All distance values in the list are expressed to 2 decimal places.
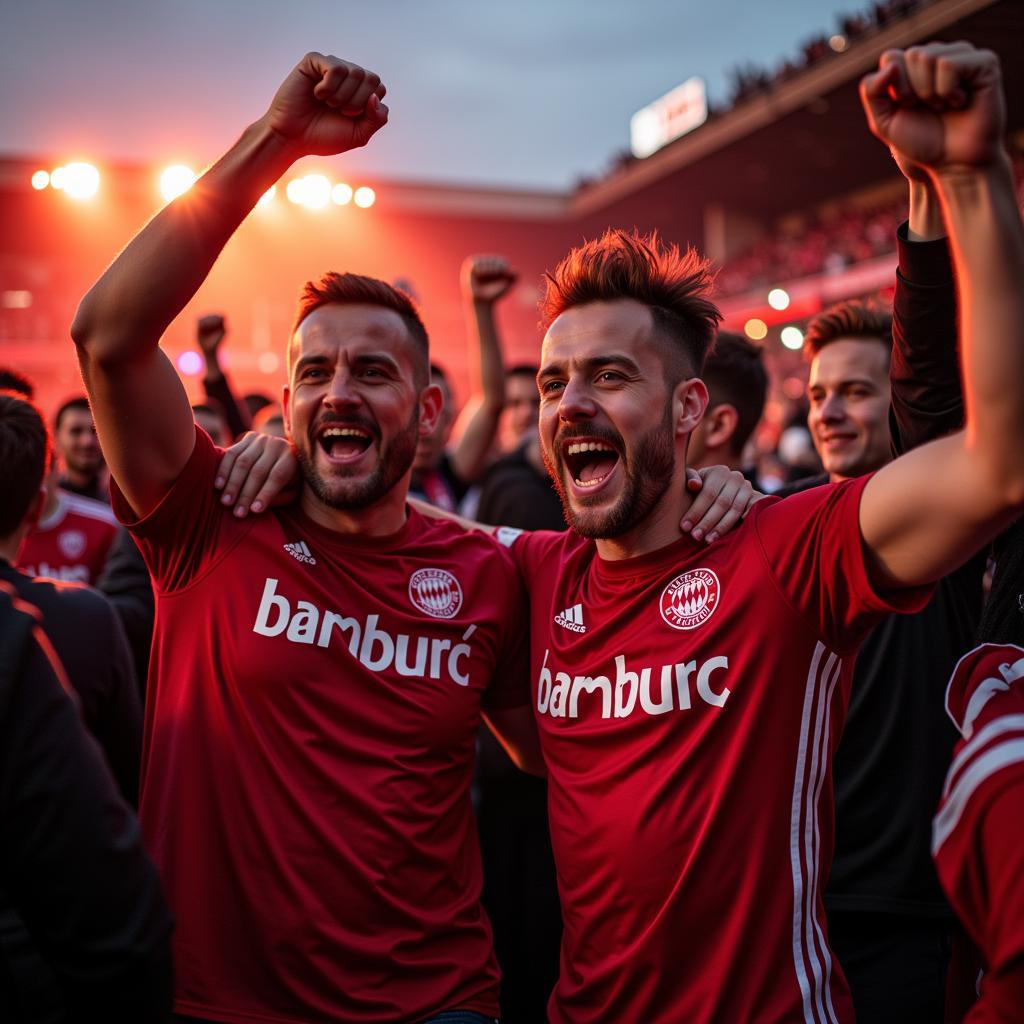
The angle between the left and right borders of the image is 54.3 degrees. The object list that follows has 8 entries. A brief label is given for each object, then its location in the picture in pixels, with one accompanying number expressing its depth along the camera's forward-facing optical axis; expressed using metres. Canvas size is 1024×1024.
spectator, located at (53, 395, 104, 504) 5.82
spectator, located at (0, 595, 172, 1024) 1.33
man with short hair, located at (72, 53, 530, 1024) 2.10
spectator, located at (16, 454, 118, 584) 4.94
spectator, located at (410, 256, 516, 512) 4.01
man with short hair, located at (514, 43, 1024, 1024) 1.57
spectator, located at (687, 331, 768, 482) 3.63
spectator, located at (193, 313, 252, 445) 4.83
